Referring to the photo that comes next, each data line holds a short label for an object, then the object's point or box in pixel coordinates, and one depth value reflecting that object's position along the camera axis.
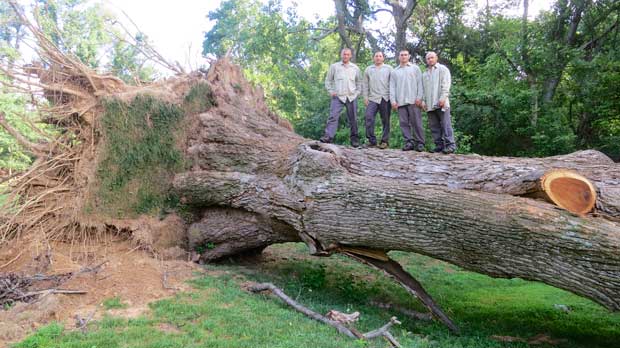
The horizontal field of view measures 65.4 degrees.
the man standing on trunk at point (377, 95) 8.44
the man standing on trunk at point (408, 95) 8.16
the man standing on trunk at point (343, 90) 8.62
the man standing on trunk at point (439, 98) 7.89
